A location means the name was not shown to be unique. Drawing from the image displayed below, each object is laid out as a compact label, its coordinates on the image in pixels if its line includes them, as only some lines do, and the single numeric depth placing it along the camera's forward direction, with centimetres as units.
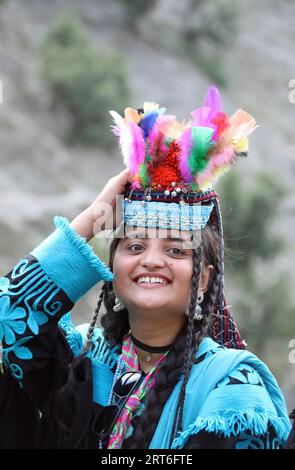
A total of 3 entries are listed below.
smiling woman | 252
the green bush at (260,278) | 1321
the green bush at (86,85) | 1695
